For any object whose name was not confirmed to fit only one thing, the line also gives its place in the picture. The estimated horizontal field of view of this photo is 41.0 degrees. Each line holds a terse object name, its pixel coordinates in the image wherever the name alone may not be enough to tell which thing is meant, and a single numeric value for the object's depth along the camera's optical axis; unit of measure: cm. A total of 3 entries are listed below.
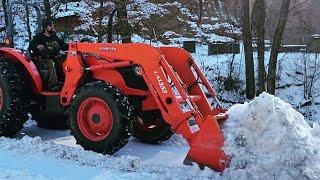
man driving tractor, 684
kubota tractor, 514
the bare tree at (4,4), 2007
